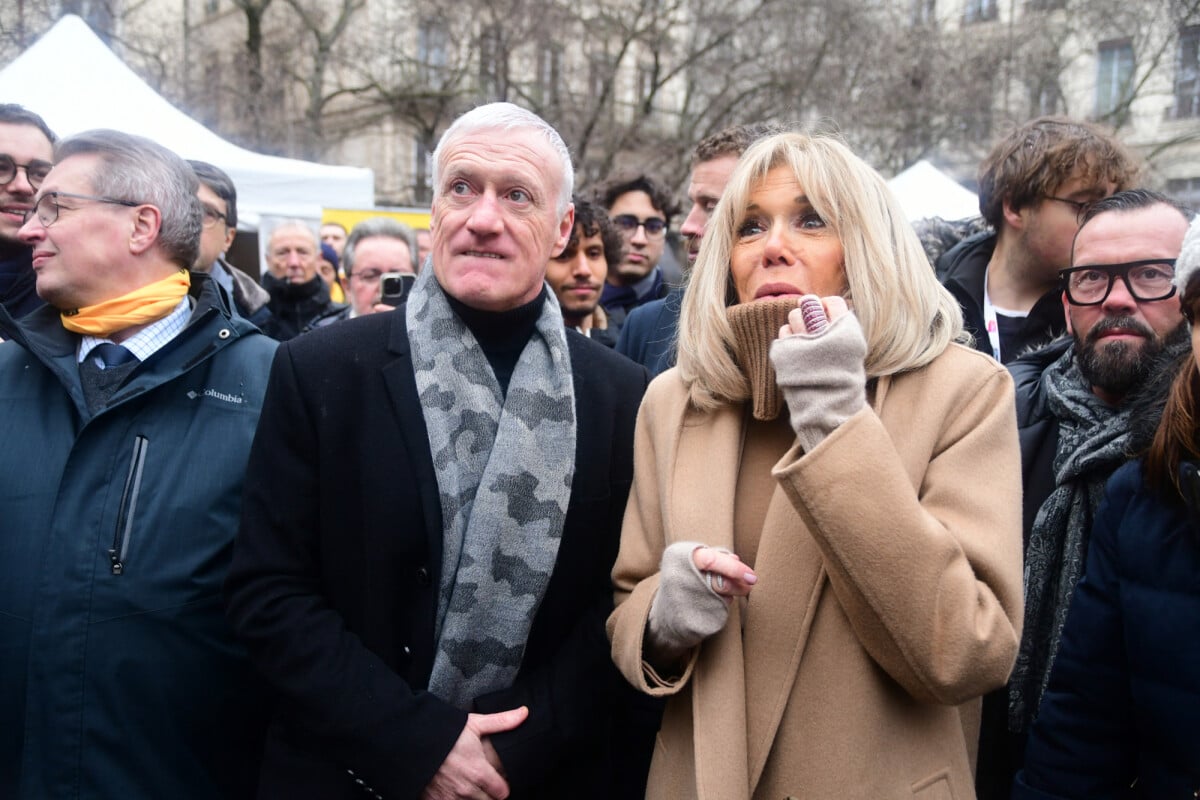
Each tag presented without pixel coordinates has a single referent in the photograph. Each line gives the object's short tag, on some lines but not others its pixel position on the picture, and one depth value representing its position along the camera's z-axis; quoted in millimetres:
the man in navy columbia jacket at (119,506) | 2314
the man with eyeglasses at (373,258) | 5000
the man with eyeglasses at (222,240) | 4402
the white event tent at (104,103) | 6812
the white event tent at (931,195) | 9291
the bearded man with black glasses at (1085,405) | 2275
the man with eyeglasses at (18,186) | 3461
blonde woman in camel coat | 1662
